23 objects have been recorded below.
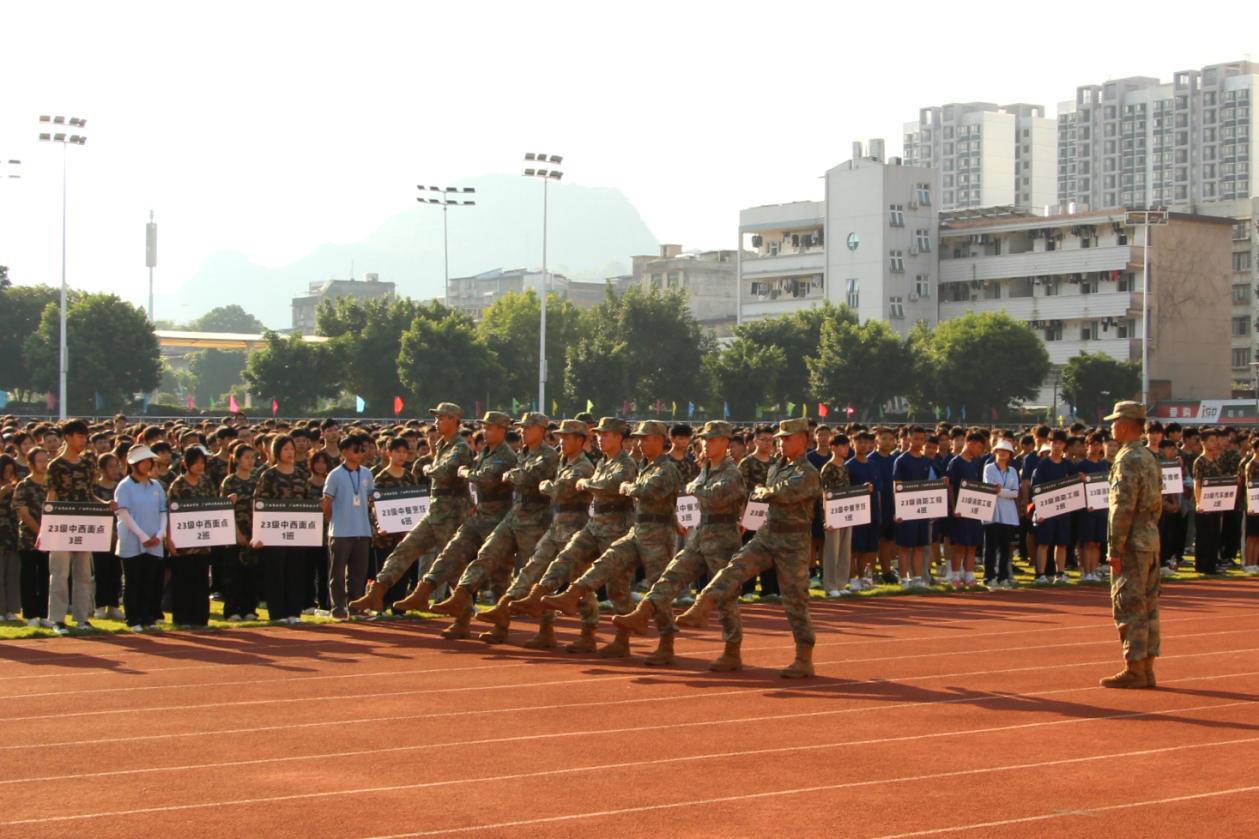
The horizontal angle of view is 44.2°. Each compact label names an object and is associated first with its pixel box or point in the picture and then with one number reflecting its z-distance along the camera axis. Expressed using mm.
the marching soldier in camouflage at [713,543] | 13578
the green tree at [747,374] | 80312
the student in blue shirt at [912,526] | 21203
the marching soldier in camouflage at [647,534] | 14078
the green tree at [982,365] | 81750
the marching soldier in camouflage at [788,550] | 13180
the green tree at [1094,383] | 84375
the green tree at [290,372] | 74875
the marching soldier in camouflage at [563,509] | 14914
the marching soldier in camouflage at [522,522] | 15242
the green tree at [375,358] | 77312
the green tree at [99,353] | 70250
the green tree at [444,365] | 73312
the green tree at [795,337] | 82250
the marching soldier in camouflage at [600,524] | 14562
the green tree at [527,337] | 81438
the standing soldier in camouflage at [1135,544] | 12805
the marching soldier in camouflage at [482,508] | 15664
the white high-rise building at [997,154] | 189750
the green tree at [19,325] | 77625
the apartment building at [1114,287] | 94625
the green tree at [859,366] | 78188
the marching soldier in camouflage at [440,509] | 16062
